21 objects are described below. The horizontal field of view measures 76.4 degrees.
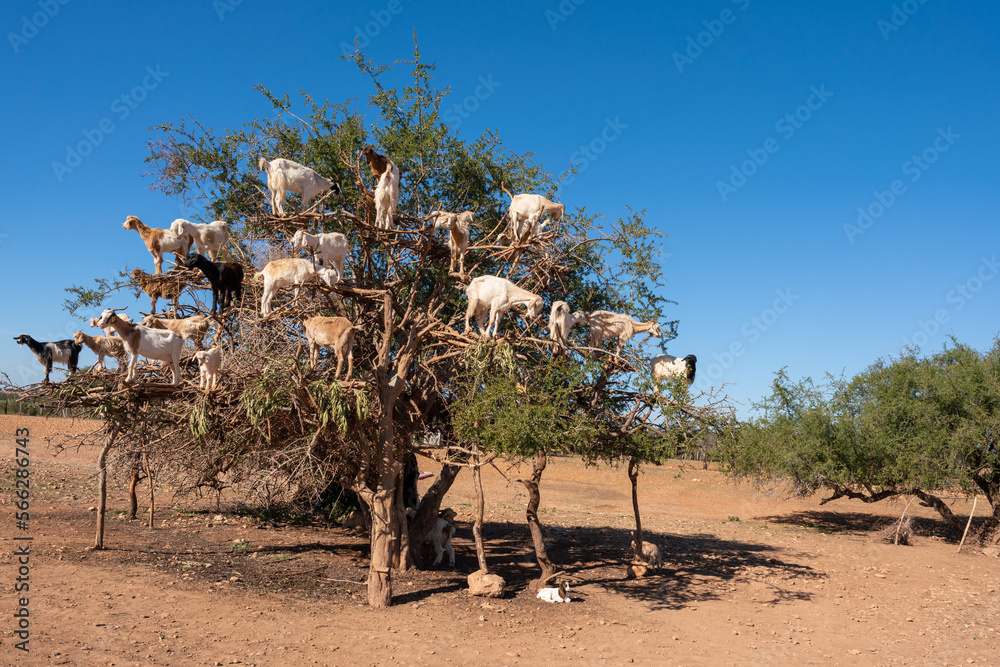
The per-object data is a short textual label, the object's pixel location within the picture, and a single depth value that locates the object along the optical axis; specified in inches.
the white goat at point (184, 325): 357.1
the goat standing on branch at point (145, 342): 320.2
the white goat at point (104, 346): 351.9
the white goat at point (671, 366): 389.7
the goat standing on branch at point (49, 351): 351.6
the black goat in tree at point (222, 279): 345.7
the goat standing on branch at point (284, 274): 336.2
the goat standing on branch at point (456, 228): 362.3
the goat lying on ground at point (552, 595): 409.1
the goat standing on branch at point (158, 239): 372.8
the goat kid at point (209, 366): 340.2
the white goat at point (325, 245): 344.5
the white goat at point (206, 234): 376.5
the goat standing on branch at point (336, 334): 328.2
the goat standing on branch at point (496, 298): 338.3
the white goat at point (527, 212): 362.3
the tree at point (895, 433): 667.4
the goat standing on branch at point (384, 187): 350.3
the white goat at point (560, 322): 342.3
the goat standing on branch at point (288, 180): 359.9
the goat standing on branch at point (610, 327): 398.9
